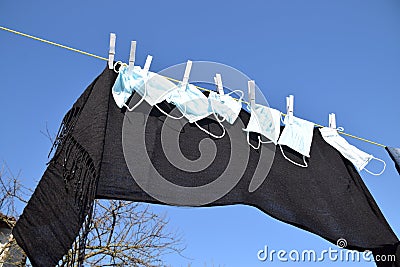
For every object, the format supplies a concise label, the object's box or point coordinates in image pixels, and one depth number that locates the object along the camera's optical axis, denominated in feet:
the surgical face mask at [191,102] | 4.36
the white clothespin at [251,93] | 4.76
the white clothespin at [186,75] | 4.40
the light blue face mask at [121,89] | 4.04
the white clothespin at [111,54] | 4.10
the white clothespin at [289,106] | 5.04
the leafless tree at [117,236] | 12.12
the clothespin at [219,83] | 4.72
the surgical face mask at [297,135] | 4.85
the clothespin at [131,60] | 4.15
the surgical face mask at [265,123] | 4.70
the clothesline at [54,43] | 3.85
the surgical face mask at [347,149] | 5.19
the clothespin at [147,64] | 4.28
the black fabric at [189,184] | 3.53
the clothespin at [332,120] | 5.42
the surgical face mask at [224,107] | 4.56
